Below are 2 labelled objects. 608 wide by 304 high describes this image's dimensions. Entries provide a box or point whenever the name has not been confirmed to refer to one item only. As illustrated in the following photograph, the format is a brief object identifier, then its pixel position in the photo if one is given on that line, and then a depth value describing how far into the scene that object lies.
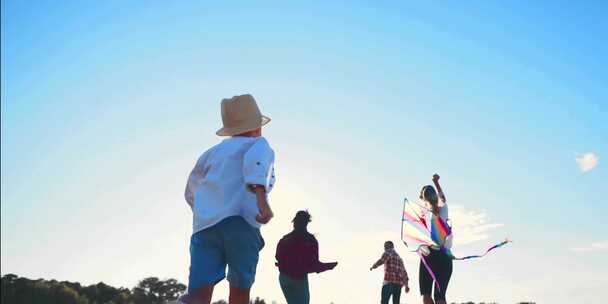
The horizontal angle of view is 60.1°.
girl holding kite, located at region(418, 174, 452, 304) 8.17
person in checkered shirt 12.05
